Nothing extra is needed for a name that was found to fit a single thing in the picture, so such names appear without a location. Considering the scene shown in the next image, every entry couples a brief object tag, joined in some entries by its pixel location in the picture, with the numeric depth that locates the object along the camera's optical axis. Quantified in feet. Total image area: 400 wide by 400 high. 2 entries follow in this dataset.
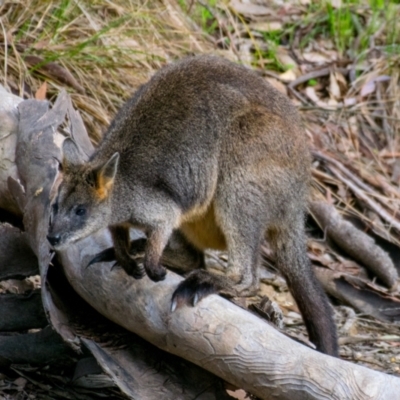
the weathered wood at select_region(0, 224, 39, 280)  33.88
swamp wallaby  32.73
